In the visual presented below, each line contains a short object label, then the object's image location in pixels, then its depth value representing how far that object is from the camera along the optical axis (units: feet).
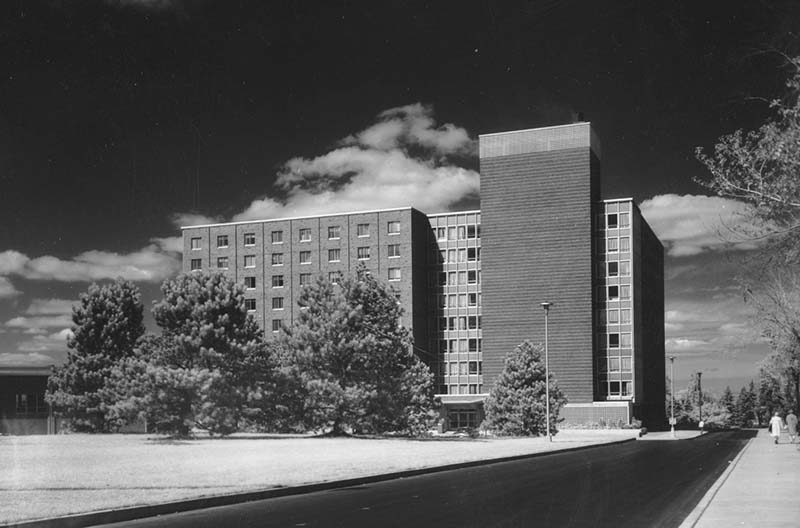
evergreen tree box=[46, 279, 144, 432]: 198.08
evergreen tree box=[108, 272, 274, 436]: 162.09
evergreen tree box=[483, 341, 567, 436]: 199.11
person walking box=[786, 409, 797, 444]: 141.90
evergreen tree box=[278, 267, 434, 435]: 171.01
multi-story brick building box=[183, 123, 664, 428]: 335.26
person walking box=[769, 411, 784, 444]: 142.94
